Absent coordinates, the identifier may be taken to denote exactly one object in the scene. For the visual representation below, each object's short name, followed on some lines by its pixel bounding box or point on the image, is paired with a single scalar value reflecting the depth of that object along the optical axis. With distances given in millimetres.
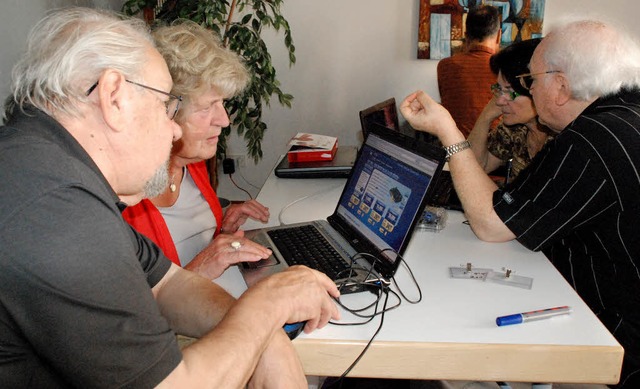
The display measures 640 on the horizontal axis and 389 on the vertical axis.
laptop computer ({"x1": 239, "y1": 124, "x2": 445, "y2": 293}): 1137
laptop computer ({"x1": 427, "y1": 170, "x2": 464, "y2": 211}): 1646
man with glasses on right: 1197
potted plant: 2287
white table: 908
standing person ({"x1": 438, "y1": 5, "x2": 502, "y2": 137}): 3002
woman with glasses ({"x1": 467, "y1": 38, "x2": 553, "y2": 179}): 1830
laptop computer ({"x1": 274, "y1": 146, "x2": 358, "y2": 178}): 2064
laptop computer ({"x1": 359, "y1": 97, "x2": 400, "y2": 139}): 2140
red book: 2184
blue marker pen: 968
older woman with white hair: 1388
